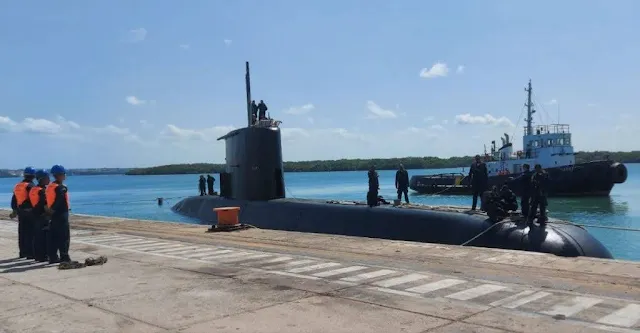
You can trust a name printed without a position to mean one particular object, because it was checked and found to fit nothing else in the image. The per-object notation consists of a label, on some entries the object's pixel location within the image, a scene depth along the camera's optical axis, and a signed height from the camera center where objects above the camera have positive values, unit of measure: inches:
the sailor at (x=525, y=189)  491.8 -21.5
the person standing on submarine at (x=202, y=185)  1284.4 -30.8
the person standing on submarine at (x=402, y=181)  726.5 -17.9
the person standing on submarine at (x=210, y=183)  1226.2 -25.6
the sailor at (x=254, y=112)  808.9 +83.7
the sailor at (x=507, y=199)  504.4 -31.1
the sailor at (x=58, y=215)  373.1 -26.9
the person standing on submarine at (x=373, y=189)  631.8 -23.7
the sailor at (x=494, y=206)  494.6 -36.2
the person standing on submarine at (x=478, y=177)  581.9 -11.9
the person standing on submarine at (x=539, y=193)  464.8 -24.2
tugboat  1608.0 -15.9
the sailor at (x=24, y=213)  411.5 -27.8
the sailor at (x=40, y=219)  395.2 -31.2
